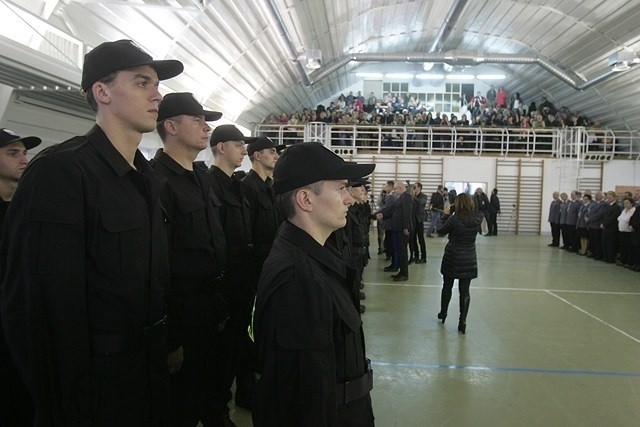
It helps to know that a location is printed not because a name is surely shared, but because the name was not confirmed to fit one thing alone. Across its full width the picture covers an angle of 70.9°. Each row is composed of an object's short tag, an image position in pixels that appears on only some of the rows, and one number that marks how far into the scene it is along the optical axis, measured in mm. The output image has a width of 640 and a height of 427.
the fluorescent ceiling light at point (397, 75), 23938
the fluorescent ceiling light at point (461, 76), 24000
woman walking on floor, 5367
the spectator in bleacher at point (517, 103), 22172
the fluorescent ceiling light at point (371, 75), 23844
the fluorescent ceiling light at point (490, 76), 23183
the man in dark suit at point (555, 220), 14820
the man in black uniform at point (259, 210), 3516
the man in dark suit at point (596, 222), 11852
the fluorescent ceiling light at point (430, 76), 24000
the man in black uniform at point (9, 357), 2236
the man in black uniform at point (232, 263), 2920
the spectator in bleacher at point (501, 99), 22797
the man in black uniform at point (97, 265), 1428
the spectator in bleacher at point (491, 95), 23639
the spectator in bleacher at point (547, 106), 20162
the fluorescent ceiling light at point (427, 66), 22703
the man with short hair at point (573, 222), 13398
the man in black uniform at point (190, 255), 2441
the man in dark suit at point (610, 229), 11195
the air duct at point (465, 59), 17125
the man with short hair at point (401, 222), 8508
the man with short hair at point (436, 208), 15511
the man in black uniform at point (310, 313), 1384
